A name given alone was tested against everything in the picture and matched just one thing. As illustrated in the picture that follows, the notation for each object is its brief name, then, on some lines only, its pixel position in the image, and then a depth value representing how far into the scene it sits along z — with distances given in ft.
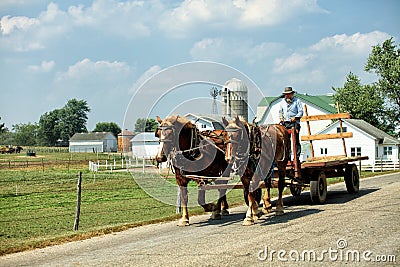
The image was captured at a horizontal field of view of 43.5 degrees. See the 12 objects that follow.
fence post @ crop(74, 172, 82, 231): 40.02
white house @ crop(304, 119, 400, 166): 171.53
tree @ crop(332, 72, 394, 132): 194.29
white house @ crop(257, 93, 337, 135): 225.09
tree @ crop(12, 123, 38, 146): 538.88
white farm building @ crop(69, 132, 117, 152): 404.98
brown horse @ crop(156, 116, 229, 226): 35.96
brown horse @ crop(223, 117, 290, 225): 35.22
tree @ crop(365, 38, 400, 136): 196.22
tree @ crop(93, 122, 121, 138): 501.15
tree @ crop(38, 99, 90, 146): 499.10
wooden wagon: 44.80
